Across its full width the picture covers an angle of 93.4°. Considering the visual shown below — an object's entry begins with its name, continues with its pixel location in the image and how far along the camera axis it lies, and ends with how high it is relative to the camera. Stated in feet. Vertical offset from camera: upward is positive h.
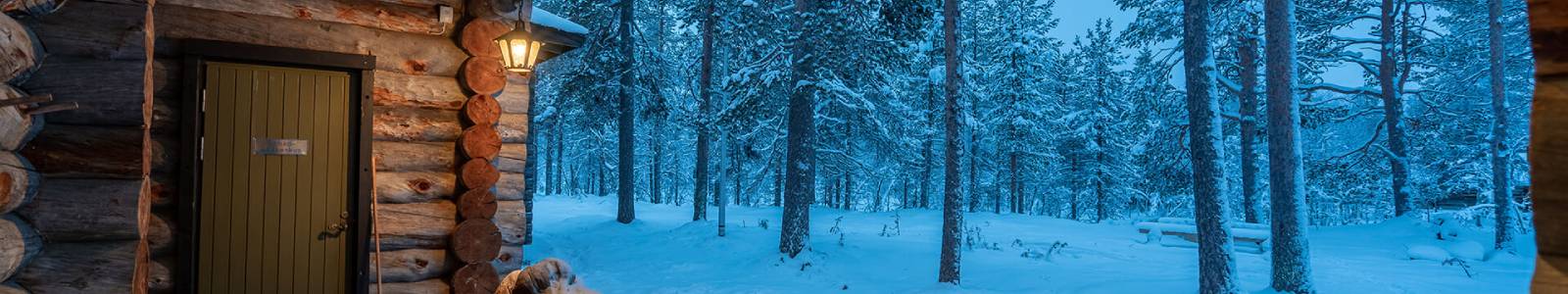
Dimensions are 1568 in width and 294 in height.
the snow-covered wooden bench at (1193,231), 46.47 -3.53
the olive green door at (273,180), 15.48 -0.06
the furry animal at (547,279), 14.05 -1.93
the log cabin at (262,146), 12.23 +0.65
